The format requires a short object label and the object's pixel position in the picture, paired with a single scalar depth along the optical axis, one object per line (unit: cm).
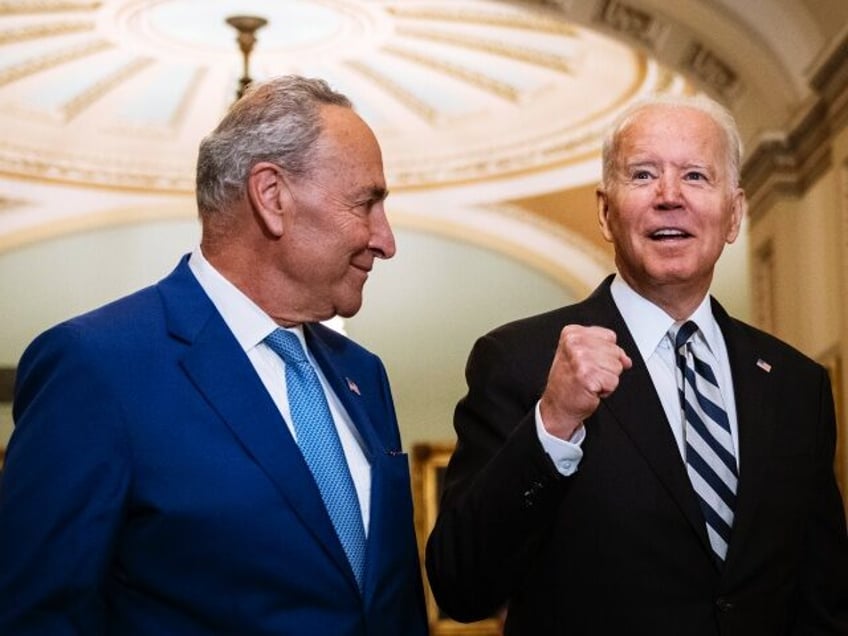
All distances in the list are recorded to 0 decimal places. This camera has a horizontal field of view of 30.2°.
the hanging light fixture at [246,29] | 1060
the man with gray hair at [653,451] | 237
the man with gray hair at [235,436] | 214
